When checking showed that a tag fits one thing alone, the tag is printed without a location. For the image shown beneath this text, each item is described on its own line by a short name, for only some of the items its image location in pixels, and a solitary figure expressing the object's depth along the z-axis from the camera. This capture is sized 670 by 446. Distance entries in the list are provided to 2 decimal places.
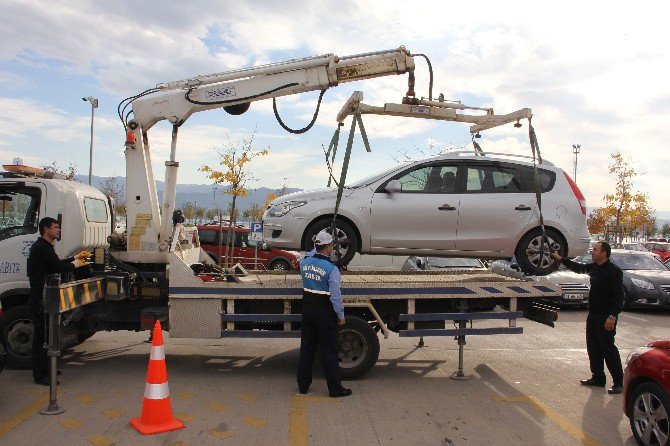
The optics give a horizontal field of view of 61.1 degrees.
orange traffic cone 4.85
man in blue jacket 5.76
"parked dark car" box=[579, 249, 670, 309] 12.50
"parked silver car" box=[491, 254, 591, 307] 12.31
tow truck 6.41
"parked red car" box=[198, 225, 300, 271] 18.14
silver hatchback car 6.99
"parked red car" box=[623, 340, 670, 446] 4.39
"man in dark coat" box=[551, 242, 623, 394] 6.45
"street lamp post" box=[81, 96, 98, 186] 31.13
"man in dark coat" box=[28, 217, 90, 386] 6.04
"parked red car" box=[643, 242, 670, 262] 29.30
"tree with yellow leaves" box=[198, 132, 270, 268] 18.52
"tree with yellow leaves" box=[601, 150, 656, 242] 30.73
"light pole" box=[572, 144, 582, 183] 51.81
